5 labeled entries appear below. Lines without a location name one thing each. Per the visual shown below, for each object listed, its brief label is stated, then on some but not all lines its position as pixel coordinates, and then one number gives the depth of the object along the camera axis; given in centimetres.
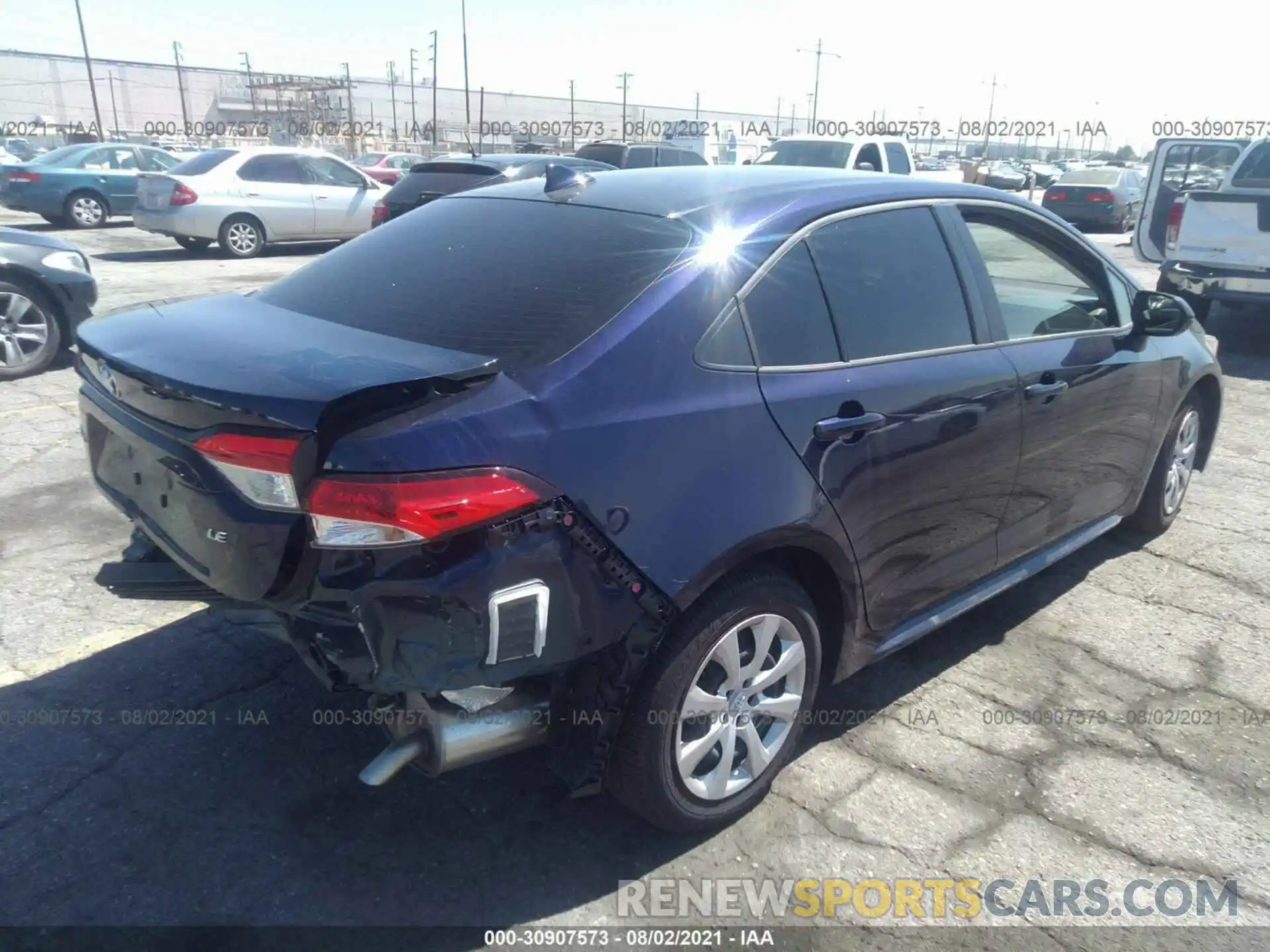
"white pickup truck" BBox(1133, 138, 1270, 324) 867
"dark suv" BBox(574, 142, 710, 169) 1923
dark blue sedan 212
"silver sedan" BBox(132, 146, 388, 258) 1401
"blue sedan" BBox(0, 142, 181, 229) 1697
